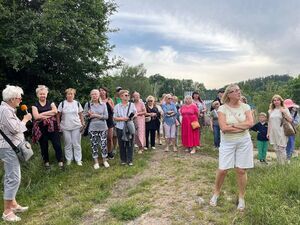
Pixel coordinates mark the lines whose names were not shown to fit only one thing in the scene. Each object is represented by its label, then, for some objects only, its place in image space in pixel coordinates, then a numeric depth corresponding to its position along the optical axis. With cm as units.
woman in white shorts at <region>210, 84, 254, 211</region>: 373
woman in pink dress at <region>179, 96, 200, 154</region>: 723
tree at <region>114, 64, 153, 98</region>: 4745
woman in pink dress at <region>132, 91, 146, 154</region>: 693
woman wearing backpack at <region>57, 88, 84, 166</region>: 559
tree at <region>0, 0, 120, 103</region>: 667
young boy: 643
